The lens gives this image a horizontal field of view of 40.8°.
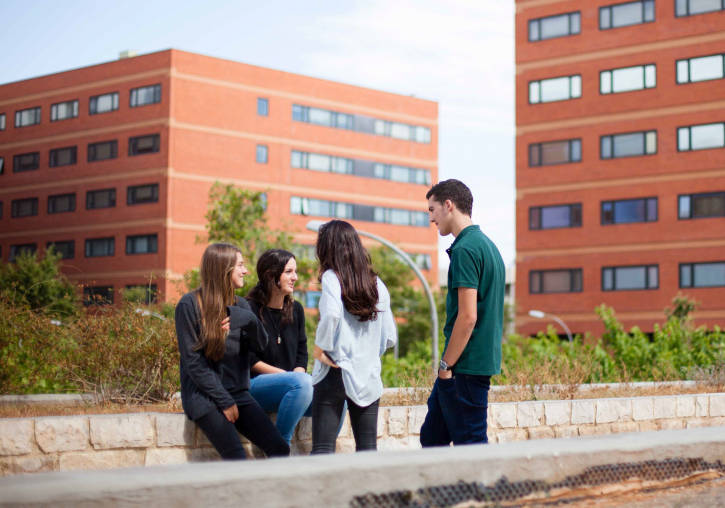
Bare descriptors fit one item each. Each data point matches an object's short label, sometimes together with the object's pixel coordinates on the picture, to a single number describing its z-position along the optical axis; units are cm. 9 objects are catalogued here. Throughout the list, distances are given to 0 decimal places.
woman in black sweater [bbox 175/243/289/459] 596
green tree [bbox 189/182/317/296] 4425
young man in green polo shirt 554
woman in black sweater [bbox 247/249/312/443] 659
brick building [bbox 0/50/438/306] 5812
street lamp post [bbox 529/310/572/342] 4447
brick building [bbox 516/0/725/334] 4281
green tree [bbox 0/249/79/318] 5056
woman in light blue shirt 569
